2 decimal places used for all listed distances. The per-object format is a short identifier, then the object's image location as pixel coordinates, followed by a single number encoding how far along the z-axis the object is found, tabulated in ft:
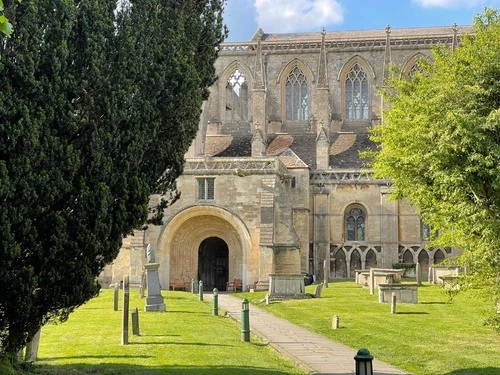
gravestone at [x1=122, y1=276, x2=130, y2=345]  49.15
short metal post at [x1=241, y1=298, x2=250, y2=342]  53.36
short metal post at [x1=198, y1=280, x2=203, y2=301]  93.35
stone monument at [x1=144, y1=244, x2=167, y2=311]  74.49
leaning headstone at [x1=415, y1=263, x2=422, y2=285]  108.88
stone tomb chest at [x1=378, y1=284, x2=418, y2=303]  81.15
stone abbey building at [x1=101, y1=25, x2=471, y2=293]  121.39
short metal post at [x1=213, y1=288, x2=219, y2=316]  73.04
